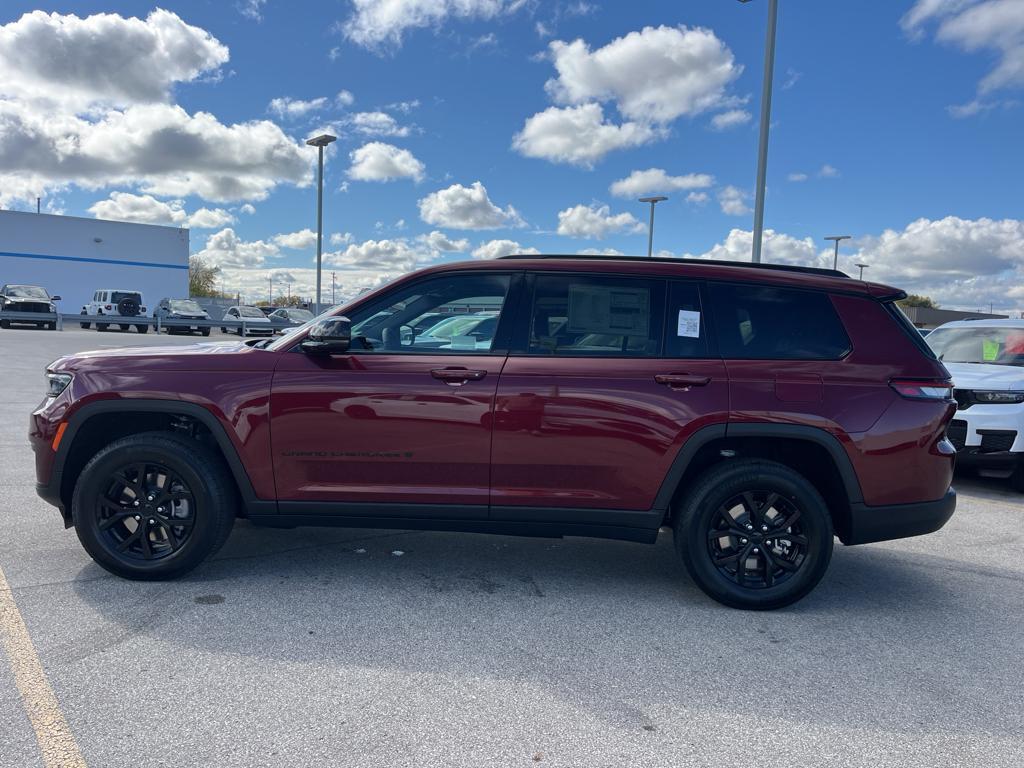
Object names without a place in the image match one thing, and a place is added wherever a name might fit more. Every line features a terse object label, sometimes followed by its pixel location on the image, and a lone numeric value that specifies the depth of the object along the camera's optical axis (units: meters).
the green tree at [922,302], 82.19
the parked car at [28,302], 28.03
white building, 40.81
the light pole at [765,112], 11.27
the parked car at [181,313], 30.83
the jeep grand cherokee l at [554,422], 3.70
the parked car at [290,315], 34.22
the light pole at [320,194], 22.66
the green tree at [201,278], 87.50
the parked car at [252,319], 31.84
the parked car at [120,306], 31.26
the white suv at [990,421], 6.53
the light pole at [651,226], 29.74
